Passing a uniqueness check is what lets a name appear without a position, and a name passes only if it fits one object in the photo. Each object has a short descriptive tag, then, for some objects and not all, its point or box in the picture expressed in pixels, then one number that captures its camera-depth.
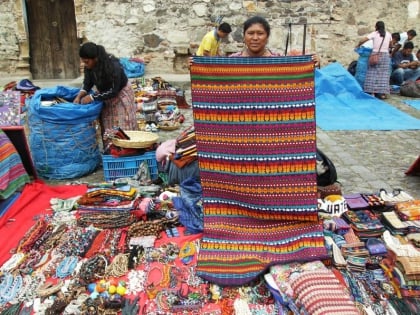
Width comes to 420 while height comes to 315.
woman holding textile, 3.18
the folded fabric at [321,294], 2.25
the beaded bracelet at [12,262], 2.97
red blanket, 3.35
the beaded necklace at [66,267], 2.92
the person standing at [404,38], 9.90
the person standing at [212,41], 7.56
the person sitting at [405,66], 9.65
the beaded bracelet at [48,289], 2.71
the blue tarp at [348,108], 6.88
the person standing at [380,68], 8.42
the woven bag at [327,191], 3.70
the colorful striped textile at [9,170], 3.88
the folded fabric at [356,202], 3.60
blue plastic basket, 4.36
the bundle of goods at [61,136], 4.39
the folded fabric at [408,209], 3.39
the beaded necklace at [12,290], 2.66
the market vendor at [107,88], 4.43
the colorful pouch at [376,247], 2.98
